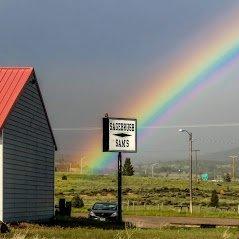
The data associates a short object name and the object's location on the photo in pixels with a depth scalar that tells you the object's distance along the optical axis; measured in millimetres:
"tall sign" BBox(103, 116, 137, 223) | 38969
